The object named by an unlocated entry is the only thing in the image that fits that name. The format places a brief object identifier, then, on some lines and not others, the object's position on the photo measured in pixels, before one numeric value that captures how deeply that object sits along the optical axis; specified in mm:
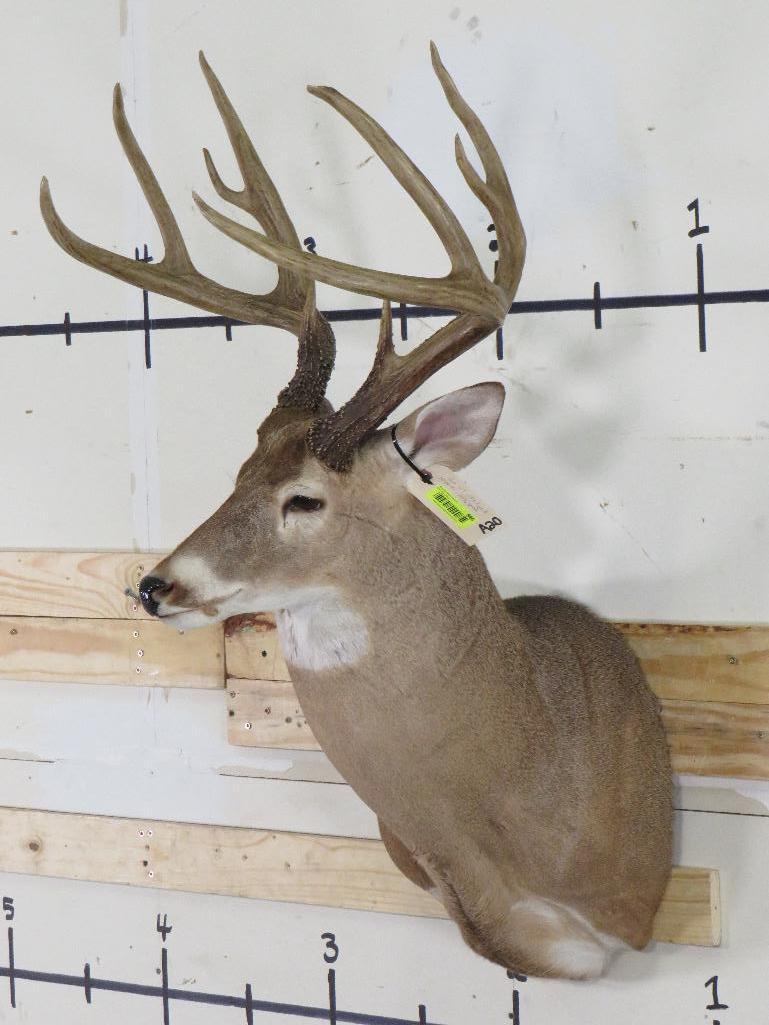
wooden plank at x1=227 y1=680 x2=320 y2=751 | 2434
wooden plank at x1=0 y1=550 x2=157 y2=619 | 2562
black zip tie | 1784
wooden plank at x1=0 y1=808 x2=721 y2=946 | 2176
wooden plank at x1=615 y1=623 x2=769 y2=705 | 2104
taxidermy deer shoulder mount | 1704
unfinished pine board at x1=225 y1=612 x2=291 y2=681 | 2436
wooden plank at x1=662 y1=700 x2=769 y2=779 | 2115
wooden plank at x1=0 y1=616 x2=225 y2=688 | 2537
